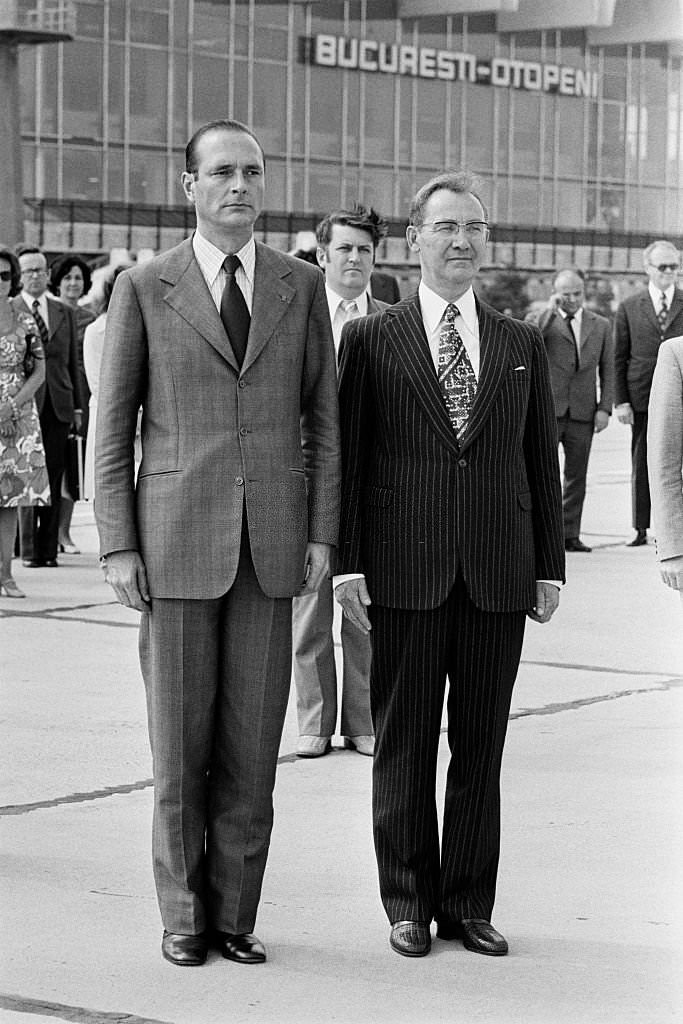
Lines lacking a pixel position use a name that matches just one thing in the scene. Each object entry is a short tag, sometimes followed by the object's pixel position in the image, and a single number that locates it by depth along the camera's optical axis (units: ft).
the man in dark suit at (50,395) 44.09
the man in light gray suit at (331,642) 24.72
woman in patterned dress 39.01
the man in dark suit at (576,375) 48.88
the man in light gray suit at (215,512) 15.69
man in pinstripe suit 16.35
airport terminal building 155.94
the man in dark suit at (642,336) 48.44
